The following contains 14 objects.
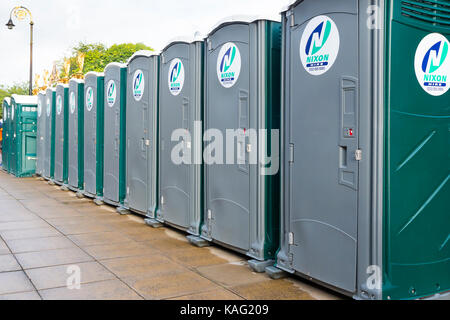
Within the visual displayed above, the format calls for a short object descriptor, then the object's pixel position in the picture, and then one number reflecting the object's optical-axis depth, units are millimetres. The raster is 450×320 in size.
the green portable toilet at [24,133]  14961
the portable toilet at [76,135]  10766
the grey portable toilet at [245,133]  4992
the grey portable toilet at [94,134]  9602
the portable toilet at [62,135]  11812
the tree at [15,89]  59312
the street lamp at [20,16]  21484
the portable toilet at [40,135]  14025
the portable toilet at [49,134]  12945
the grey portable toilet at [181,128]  6191
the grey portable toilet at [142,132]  7352
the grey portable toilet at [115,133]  8492
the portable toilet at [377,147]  3660
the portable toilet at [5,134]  16783
